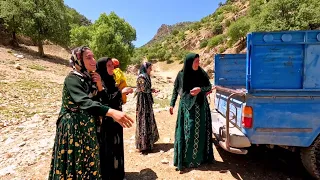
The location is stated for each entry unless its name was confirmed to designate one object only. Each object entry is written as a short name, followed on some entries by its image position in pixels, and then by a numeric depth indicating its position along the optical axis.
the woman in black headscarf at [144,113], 4.82
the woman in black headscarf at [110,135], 3.37
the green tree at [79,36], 28.72
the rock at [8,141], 5.43
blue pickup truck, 2.97
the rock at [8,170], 4.04
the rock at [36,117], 7.19
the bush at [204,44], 46.12
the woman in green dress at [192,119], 3.76
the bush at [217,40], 39.97
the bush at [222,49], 36.36
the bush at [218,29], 48.03
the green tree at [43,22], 22.25
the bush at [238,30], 33.09
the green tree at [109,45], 23.91
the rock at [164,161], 4.28
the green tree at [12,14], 22.17
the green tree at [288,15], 23.31
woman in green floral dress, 2.35
